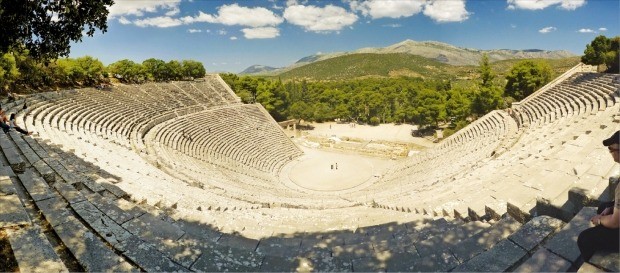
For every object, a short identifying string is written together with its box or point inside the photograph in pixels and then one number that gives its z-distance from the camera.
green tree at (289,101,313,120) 53.48
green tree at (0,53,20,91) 23.06
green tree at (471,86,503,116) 38.28
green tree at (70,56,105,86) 34.47
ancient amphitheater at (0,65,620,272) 4.50
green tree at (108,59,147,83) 42.47
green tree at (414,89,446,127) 44.78
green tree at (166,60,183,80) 48.81
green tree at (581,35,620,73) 30.38
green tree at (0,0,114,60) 6.29
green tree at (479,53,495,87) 40.31
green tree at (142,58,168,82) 46.83
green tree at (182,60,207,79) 51.00
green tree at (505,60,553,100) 37.53
